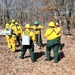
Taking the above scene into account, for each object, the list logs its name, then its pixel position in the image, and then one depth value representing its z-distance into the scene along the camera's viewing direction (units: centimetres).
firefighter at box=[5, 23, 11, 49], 777
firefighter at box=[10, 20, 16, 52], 752
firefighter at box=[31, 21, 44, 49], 828
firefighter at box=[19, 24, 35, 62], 643
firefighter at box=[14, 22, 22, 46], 827
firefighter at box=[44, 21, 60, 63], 638
